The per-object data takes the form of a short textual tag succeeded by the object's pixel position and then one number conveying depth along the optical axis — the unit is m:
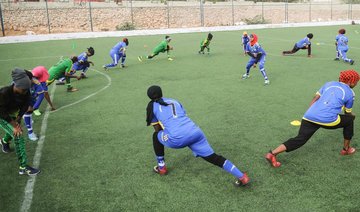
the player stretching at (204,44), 18.97
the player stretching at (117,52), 15.88
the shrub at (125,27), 40.75
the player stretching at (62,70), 10.92
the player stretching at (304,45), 17.69
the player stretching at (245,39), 18.74
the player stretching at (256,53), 12.02
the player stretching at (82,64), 13.36
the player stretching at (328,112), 5.72
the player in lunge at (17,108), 5.38
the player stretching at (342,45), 15.84
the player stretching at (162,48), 17.52
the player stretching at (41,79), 9.06
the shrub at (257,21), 49.50
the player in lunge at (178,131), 5.12
